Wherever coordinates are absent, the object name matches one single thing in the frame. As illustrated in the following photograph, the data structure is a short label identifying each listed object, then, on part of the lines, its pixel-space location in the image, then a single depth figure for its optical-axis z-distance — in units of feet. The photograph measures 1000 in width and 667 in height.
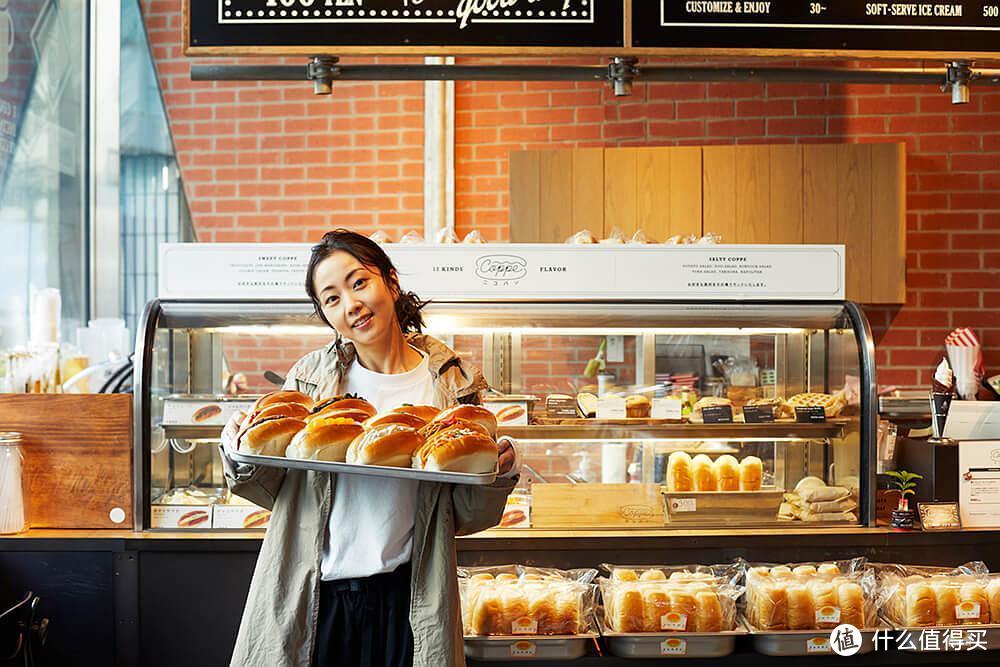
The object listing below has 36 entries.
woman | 6.27
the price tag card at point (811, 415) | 10.03
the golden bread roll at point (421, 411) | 6.29
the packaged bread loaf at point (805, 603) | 8.86
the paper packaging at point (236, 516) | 9.61
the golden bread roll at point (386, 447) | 5.97
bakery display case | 9.77
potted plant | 9.46
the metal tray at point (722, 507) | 9.76
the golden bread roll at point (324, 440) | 6.12
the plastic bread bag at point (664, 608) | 8.75
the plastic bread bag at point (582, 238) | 10.32
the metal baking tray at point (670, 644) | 8.71
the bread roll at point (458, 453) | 5.80
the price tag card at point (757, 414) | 10.15
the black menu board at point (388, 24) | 8.16
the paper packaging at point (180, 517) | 9.52
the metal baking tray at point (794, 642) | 8.79
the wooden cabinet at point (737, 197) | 13.99
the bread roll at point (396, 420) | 6.17
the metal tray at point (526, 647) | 8.67
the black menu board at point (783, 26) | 8.32
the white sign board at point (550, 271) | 9.84
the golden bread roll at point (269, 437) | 6.15
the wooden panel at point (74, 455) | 9.59
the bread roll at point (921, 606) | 8.97
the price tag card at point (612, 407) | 10.22
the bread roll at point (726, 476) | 9.91
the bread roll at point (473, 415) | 6.20
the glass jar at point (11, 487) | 9.34
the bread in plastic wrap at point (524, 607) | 8.73
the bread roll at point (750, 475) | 9.95
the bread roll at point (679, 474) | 9.95
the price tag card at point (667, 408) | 10.24
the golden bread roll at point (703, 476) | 9.91
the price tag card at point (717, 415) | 10.15
